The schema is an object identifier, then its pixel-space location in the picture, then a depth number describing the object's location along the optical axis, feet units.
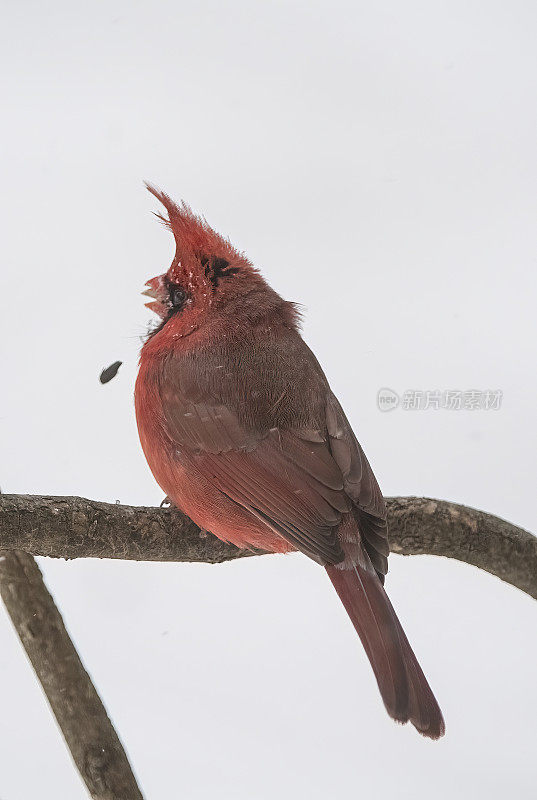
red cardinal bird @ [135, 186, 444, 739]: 14.84
